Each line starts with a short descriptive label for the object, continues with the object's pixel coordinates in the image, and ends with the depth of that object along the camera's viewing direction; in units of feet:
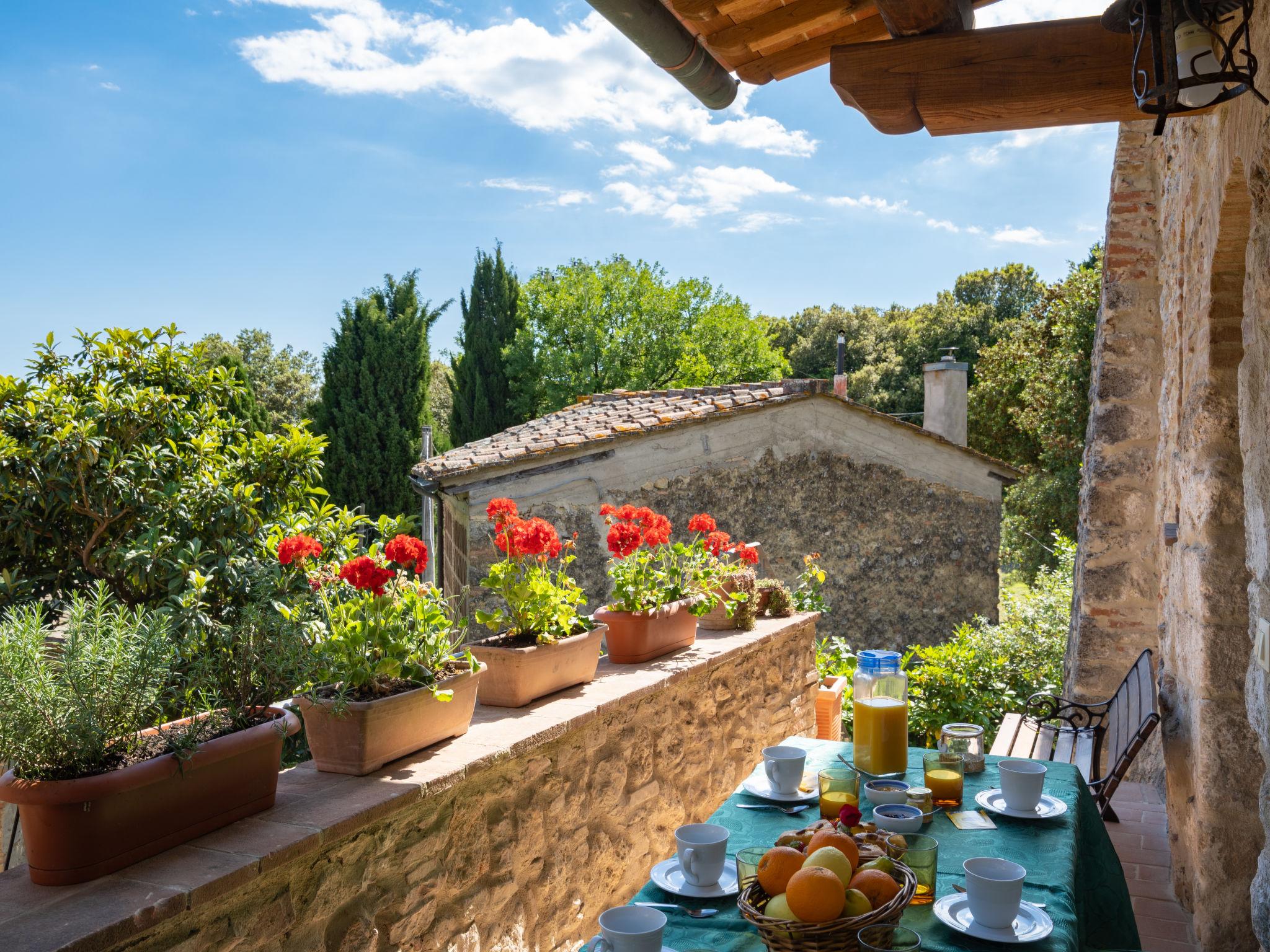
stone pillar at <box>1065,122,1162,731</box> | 17.47
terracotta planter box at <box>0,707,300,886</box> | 4.89
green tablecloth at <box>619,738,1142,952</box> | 5.20
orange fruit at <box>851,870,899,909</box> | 4.70
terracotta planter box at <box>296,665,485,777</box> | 6.79
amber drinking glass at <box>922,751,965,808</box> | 7.46
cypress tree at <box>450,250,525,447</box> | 75.72
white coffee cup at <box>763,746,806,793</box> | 7.69
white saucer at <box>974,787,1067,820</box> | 7.22
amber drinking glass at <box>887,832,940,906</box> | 5.34
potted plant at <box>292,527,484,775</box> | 6.81
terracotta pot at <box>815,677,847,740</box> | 17.11
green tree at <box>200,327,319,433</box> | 89.51
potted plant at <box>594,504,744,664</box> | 11.22
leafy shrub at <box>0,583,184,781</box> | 4.82
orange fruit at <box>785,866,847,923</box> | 4.43
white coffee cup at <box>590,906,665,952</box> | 4.57
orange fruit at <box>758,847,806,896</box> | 4.85
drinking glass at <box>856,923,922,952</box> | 4.29
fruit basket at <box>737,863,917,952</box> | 4.40
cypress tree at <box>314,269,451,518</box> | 59.88
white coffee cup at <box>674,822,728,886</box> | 5.72
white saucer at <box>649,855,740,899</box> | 5.65
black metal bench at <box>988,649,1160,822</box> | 11.68
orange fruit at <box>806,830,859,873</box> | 5.06
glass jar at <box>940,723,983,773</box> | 8.28
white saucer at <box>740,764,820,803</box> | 7.57
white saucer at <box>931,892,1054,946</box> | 5.14
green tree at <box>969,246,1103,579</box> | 43.19
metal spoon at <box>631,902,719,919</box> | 5.42
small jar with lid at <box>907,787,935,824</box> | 7.09
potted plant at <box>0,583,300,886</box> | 4.87
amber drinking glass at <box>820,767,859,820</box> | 6.87
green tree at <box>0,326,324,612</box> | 12.35
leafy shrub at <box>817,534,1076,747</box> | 20.26
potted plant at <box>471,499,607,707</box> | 8.93
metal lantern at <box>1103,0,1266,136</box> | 5.67
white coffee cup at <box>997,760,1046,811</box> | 7.28
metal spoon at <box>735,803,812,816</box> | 7.35
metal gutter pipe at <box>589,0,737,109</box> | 7.08
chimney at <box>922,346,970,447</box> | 41.93
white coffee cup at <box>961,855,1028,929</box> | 5.17
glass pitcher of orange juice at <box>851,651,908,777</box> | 8.17
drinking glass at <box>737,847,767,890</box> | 5.09
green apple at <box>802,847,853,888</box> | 4.80
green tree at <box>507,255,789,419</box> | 79.10
